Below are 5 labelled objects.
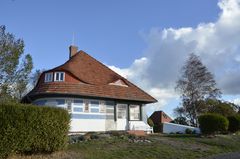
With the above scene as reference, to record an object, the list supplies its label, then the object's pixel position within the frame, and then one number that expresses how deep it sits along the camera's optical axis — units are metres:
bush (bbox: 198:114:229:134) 16.62
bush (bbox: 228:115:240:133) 19.12
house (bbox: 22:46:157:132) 16.67
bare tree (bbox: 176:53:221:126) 28.65
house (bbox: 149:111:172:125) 35.07
